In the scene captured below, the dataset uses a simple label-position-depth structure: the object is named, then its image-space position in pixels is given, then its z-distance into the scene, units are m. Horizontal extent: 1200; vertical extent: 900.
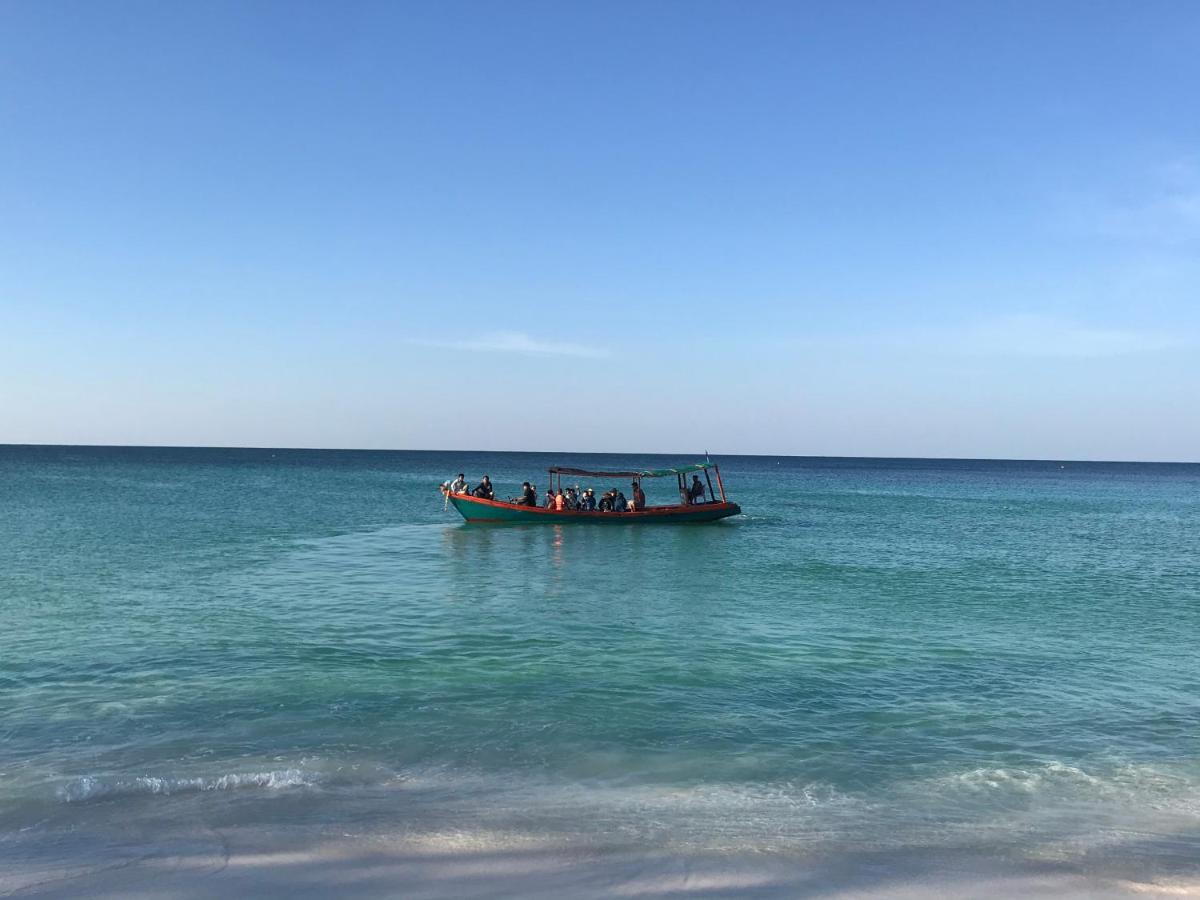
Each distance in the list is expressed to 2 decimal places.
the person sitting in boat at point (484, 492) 37.53
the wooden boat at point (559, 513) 36.69
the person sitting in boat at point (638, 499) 38.00
